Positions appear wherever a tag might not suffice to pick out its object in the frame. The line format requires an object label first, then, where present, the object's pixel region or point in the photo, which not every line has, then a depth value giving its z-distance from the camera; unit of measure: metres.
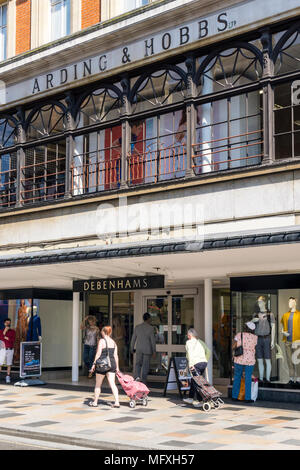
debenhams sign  15.93
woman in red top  20.28
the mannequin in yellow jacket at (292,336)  14.80
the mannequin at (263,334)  15.18
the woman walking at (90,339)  19.97
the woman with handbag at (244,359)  14.73
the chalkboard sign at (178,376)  15.57
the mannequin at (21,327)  20.83
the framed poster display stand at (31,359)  19.11
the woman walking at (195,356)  14.15
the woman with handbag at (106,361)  14.05
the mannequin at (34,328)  20.72
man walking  16.28
